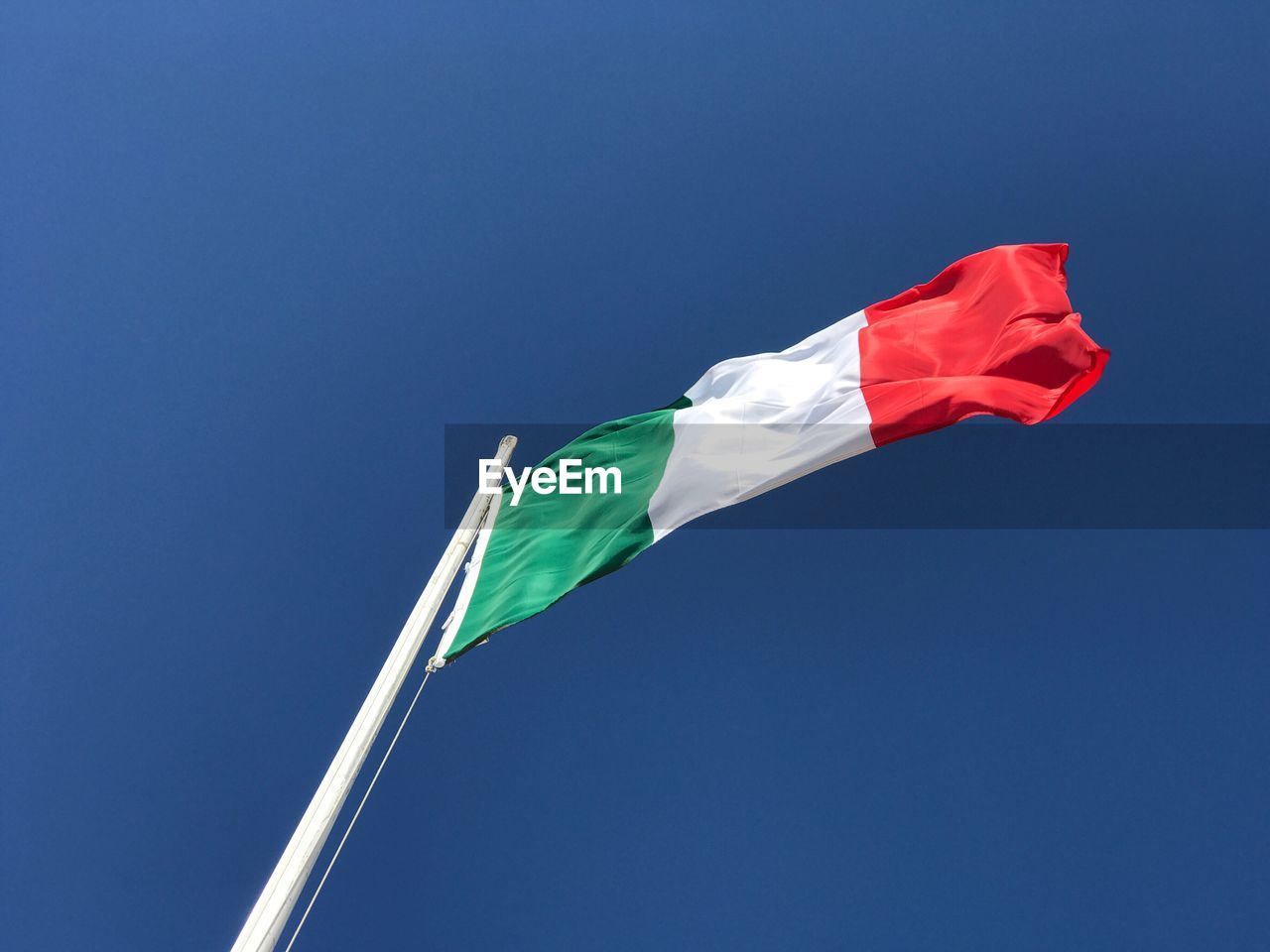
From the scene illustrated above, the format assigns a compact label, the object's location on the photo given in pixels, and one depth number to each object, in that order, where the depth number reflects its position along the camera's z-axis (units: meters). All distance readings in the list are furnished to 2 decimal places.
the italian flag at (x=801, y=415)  11.48
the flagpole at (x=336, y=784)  7.76
